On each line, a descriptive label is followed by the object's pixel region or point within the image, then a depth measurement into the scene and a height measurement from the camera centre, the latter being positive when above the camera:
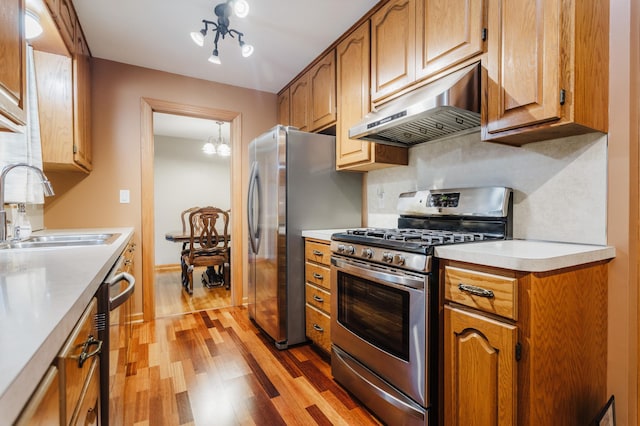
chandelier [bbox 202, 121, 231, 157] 4.88 +0.98
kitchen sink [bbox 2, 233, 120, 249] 1.67 -0.18
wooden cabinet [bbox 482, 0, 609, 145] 1.21 +0.58
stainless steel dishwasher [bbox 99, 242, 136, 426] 1.00 -0.53
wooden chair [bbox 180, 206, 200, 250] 5.22 -0.13
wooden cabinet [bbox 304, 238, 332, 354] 2.13 -0.61
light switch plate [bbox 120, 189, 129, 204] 2.87 +0.13
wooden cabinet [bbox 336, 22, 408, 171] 2.18 +0.75
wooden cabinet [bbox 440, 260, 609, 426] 1.05 -0.51
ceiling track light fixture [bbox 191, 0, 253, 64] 1.80 +1.23
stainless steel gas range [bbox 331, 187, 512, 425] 1.34 -0.45
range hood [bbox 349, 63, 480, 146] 1.46 +0.49
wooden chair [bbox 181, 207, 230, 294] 3.77 -0.49
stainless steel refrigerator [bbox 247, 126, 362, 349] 2.36 +0.00
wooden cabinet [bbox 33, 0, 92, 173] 2.06 +0.77
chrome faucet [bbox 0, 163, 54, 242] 1.51 +0.10
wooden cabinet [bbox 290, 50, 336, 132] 2.57 +1.02
